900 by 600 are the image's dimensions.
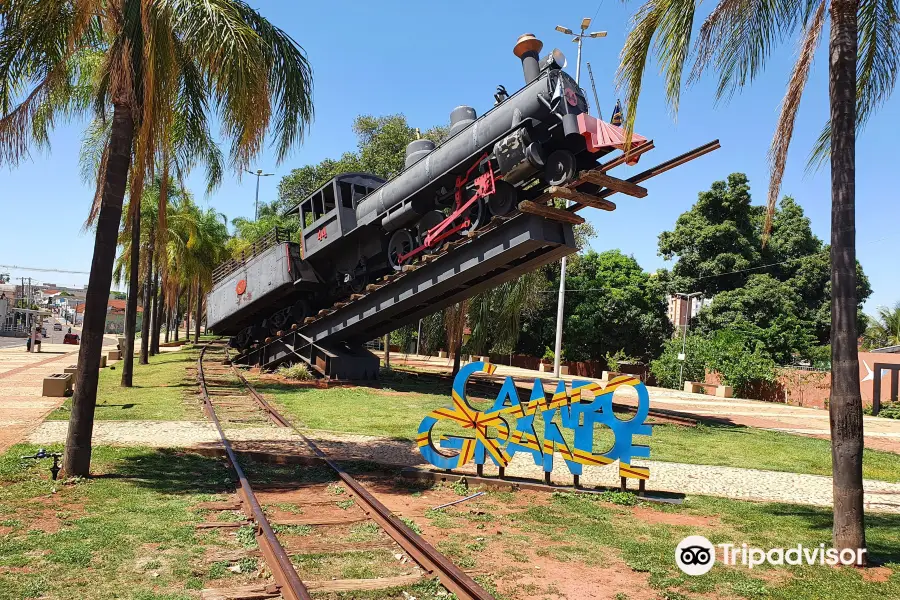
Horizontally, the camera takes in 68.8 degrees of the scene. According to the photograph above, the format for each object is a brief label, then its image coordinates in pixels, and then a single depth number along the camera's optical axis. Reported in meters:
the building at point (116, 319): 91.19
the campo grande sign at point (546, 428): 8.08
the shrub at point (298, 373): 21.27
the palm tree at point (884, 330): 46.19
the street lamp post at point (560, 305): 27.65
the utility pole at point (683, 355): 31.48
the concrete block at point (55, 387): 15.88
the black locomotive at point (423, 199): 14.74
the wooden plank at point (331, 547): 5.82
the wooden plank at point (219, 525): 6.35
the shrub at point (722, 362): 29.66
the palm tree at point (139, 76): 7.82
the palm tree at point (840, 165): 5.89
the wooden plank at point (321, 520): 6.61
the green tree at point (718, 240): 37.84
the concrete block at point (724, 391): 29.03
